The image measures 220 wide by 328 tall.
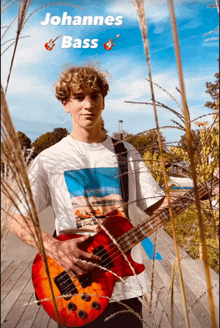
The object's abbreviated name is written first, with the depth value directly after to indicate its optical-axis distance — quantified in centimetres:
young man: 163
